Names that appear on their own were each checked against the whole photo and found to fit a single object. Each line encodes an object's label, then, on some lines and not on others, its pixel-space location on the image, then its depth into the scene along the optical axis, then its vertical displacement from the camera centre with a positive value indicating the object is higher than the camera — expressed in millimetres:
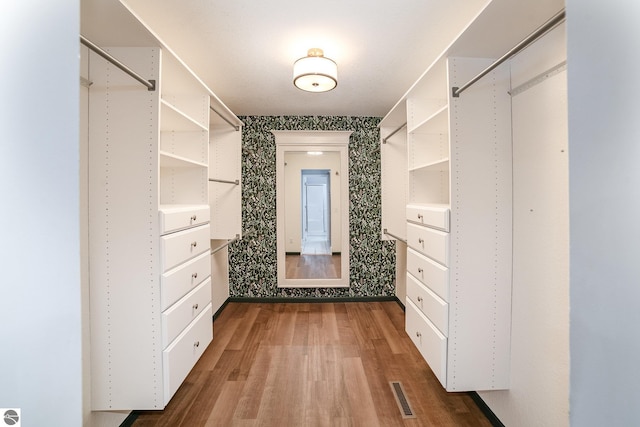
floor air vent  1579 -1143
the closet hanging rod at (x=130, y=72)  856 +552
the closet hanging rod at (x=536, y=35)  776 +530
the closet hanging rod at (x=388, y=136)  2562 +716
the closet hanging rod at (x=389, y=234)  2705 -261
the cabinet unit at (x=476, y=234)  1440 -134
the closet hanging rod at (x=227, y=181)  2461 +262
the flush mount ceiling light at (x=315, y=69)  1871 +933
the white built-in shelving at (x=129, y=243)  1295 -155
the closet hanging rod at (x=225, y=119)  2288 +816
